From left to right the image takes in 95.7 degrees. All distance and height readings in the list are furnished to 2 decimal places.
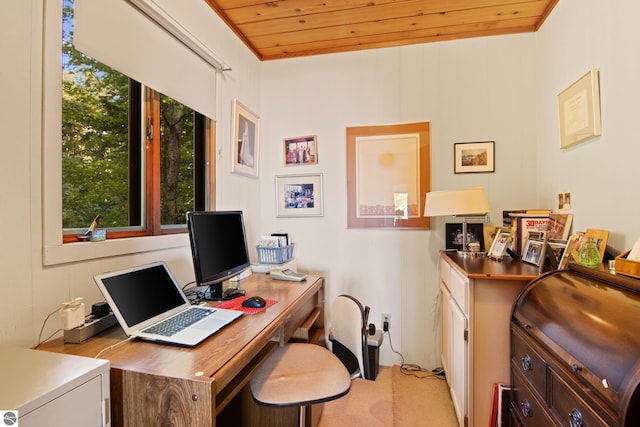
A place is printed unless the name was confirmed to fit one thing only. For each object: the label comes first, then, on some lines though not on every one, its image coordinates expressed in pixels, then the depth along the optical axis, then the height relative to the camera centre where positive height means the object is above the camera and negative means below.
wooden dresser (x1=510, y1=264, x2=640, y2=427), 0.72 -0.41
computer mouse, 1.34 -0.40
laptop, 0.98 -0.34
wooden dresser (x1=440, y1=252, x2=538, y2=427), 1.40 -0.58
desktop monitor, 1.30 -0.15
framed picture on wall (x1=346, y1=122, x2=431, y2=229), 2.29 +0.33
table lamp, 1.81 +0.08
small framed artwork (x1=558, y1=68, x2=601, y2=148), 1.47 +0.58
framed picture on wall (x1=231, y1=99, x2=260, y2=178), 2.12 +0.61
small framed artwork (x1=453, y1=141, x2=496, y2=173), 2.19 +0.45
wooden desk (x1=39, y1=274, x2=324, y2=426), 0.77 -0.43
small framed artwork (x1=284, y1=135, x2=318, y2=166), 2.49 +0.58
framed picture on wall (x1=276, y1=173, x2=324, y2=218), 2.48 +0.19
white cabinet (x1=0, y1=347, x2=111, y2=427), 0.59 -0.37
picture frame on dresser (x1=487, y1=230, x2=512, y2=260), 1.79 -0.19
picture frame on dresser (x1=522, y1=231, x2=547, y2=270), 1.50 -0.18
